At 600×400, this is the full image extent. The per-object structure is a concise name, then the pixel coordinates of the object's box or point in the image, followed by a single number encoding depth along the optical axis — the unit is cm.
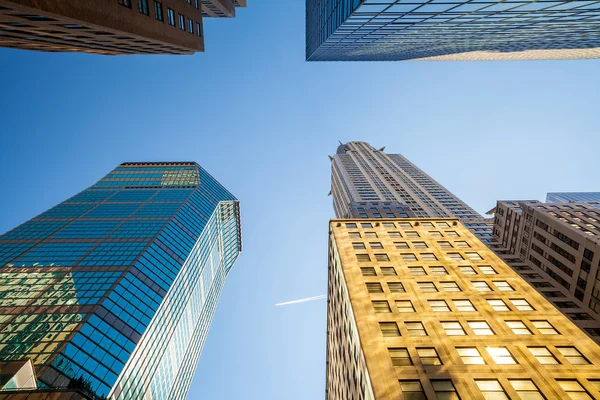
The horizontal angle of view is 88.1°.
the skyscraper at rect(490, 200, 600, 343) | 4862
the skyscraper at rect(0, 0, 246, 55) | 2038
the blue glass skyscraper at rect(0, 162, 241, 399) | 3800
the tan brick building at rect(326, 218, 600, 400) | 2134
